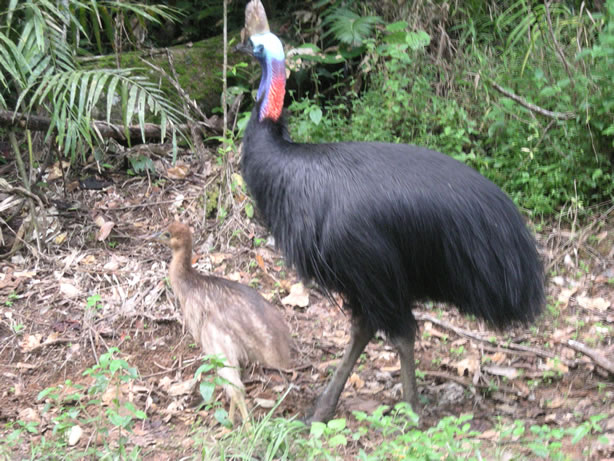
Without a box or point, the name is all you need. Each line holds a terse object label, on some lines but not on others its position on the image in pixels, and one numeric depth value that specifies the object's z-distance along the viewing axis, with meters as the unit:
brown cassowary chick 7.65
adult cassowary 6.37
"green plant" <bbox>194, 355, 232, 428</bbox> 5.89
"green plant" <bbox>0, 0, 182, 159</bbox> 8.98
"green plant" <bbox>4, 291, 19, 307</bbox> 9.32
